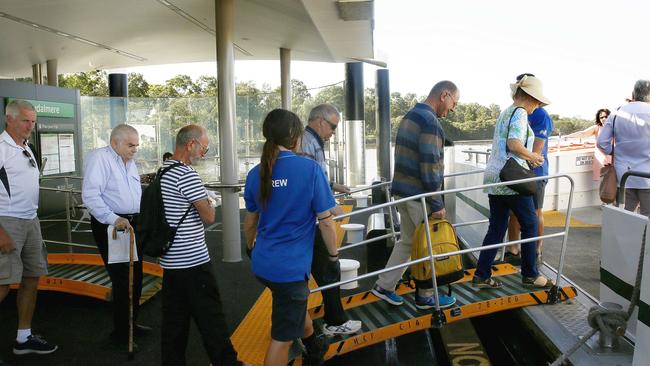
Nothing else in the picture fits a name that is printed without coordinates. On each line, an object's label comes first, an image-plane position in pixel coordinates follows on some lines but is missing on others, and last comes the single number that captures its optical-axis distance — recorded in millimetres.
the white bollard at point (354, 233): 7772
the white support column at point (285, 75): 12539
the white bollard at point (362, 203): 12769
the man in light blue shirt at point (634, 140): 5352
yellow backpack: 4246
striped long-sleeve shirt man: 4215
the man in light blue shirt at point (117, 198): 4324
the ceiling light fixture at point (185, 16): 8555
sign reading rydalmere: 11172
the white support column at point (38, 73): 14978
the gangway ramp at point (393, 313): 4137
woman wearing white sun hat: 4609
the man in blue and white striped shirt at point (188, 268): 3537
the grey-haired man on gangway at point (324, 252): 4090
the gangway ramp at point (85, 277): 5465
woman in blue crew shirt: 3068
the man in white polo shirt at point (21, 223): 4129
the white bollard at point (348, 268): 5672
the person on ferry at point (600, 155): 5828
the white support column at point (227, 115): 7371
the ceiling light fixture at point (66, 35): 9203
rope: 3463
